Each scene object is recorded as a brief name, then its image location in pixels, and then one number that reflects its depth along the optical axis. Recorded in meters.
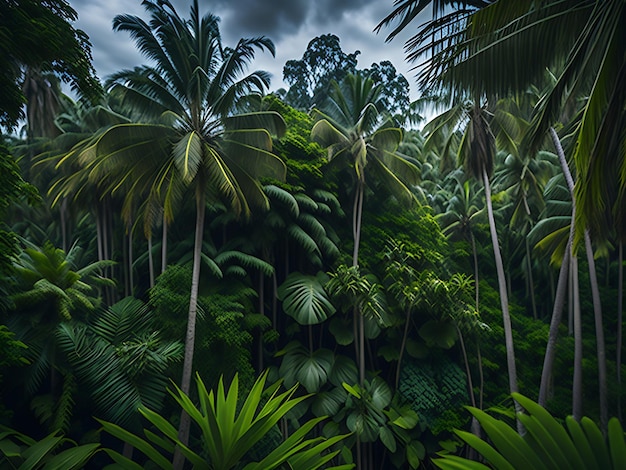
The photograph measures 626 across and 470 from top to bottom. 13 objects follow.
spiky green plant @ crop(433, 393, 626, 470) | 1.86
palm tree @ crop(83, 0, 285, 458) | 7.43
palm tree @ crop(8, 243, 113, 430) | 6.86
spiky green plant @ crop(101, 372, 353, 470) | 2.96
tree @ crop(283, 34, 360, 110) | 25.97
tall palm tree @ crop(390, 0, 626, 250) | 3.02
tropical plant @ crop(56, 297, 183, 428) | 6.69
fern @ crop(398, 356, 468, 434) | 9.45
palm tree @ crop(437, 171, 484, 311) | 15.18
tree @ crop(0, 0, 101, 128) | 4.07
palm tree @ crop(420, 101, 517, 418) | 10.38
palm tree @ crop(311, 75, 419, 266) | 10.73
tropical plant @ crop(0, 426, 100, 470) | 2.98
